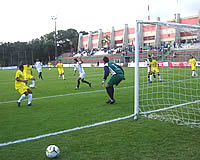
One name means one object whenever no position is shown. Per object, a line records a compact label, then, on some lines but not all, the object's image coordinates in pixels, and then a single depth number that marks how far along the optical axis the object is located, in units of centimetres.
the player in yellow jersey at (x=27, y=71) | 1405
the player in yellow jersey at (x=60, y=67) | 2024
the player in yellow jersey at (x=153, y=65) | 1514
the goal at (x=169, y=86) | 619
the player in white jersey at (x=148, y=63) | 1502
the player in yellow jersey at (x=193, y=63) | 1740
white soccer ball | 373
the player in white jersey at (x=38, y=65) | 2012
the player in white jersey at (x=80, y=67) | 1310
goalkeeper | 817
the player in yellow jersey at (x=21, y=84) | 821
